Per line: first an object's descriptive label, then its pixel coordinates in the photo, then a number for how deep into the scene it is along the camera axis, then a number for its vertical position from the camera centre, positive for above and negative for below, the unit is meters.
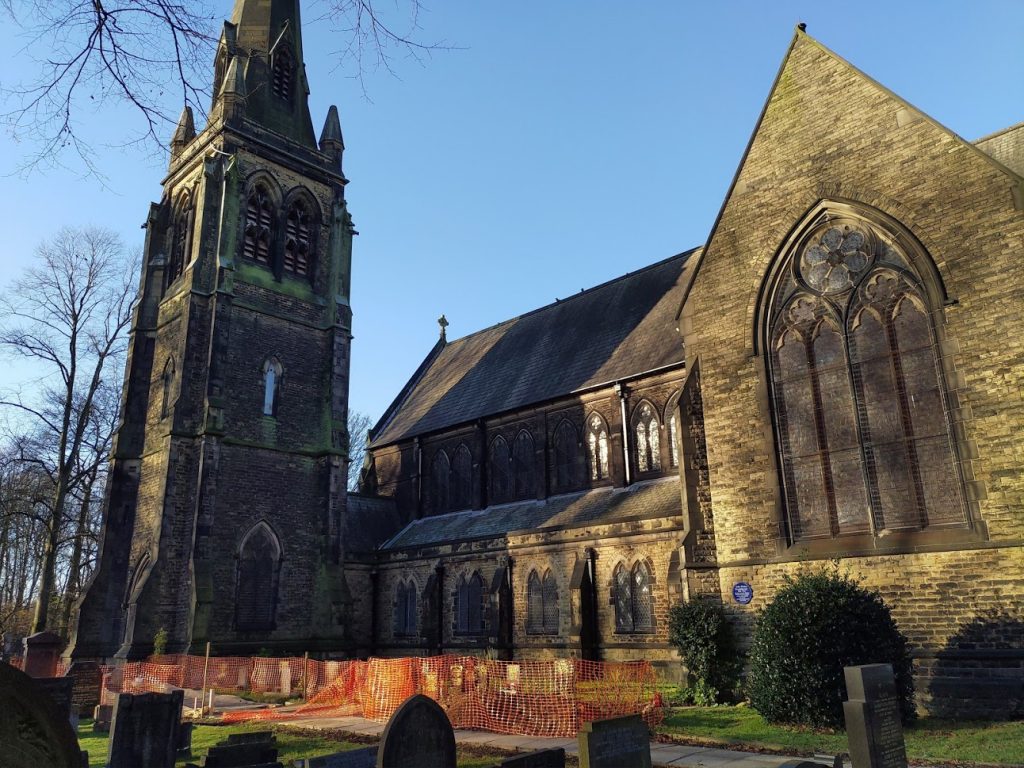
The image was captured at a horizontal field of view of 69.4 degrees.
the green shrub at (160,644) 21.80 -0.75
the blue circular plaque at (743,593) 15.27 +0.18
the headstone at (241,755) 8.44 -1.55
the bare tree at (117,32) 5.31 +4.15
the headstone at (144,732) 8.27 -1.25
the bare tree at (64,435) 25.97 +7.02
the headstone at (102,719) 14.64 -1.93
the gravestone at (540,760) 7.02 -1.42
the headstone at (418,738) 6.92 -1.18
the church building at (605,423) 13.53 +4.86
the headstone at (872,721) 7.39 -1.19
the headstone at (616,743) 7.03 -1.29
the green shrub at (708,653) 15.08 -0.97
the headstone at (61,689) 11.16 -1.00
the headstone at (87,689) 17.66 -1.62
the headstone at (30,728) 4.32 -0.61
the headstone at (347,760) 7.24 -1.42
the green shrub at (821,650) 11.73 -0.78
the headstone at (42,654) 17.23 -0.76
